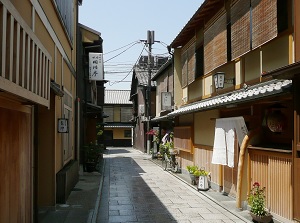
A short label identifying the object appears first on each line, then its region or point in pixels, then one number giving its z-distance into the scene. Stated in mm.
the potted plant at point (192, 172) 16958
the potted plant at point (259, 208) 9594
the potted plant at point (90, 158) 22422
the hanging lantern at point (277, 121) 9312
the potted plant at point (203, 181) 15563
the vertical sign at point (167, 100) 26064
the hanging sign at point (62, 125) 12038
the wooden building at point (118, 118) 62562
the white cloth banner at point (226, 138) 11828
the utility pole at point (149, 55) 36312
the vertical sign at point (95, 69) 24069
